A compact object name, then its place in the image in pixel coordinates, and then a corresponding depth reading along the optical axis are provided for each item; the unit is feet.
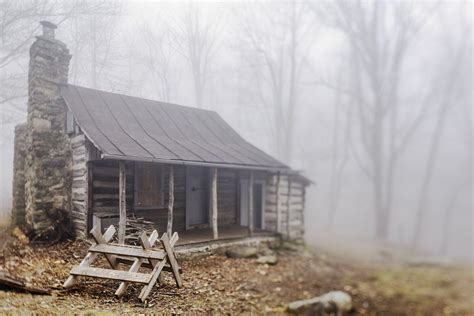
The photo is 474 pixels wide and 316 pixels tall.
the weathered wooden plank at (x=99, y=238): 11.48
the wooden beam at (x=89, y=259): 10.14
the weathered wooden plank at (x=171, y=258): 12.37
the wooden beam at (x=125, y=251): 11.39
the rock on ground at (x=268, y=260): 23.74
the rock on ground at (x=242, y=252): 23.06
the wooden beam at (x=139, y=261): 10.51
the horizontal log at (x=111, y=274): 10.44
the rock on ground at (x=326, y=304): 17.57
